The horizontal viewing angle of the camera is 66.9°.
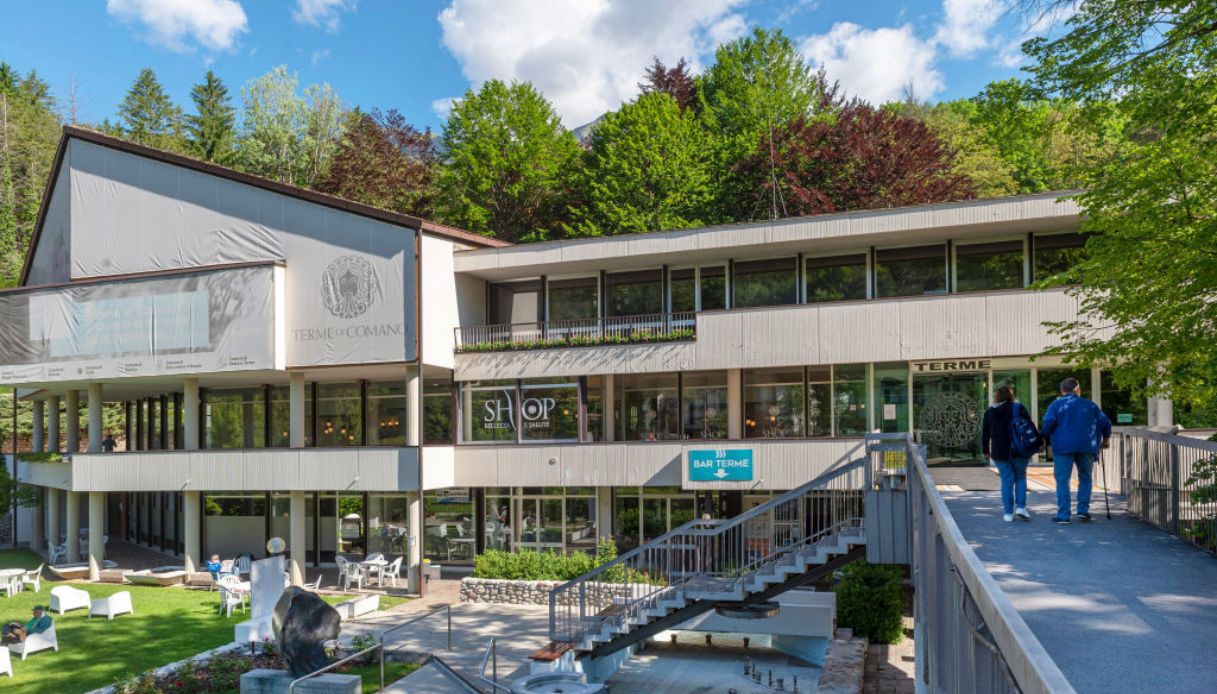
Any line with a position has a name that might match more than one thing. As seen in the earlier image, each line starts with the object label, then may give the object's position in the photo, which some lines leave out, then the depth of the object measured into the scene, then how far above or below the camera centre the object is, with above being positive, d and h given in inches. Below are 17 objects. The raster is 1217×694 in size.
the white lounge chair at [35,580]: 1069.8 -236.2
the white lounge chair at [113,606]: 882.1 -218.9
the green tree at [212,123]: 2470.0 +699.5
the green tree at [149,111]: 2723.9 +802.2
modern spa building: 932.6 +28.9
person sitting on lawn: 735.7 -200.5
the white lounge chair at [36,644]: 735.1 -213.1
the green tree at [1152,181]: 442.3 +92.4
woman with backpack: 391.9 -32.2
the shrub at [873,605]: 777.6 -199.5
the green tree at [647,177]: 1647.4 +355.7
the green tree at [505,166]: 1818.4 +416.1
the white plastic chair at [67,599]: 904.9 -218.0
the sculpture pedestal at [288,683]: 561.3 -192.8
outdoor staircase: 610.2 -149.6
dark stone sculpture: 597.3 -165.5
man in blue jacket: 398.0 -30.5
